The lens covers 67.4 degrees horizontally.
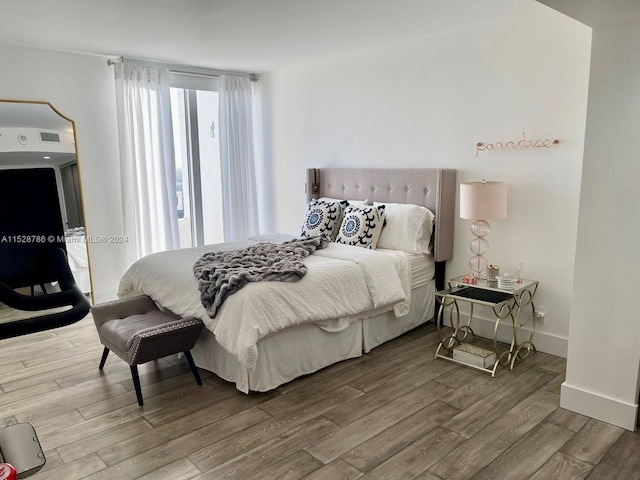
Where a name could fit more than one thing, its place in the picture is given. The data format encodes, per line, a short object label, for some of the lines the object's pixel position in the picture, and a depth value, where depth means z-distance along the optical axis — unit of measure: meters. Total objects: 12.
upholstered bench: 2.79
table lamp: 3.36
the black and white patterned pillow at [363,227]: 3.95
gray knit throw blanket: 2.91
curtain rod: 4.70
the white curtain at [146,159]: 4.77
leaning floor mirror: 0.90
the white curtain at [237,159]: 5.51
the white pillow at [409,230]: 3.88
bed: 2.88
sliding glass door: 5.41
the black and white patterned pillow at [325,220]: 4.28
